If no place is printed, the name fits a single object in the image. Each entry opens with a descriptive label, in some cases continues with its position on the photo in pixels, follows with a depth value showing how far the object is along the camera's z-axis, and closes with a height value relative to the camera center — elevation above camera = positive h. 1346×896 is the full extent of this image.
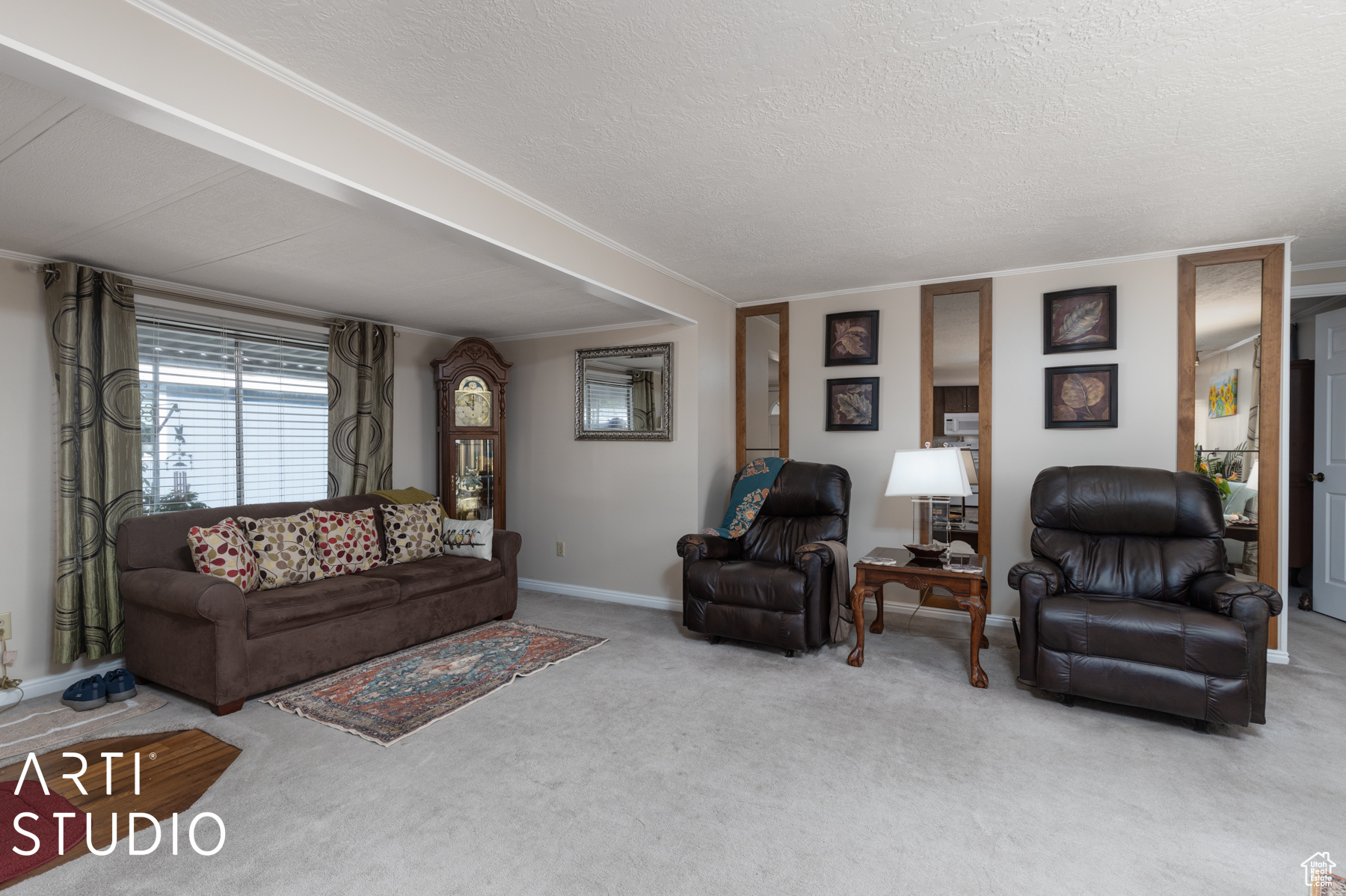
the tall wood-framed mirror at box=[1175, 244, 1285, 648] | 3.61 +0.32
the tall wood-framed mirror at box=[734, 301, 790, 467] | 4.99 +0.50
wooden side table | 3.23 -0.75
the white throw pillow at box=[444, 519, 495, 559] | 4.36 -0.65
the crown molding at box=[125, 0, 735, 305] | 1.68 +1.12
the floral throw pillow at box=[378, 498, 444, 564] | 4.20 -0.59
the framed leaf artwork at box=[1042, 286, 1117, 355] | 3.96 +0.77
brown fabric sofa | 2.89 -0.89
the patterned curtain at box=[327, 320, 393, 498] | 4.53 +0.21
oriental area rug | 2.83 -1.21
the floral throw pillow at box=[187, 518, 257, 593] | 3.21 -0.56
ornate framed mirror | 4.80 +0.39
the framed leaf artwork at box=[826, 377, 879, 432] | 4.64 +0.28
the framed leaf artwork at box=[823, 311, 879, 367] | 4.63 +0.76
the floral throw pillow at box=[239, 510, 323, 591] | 3.43 -0.59
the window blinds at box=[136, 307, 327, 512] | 3.71 +0.19
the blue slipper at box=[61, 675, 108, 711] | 2.94 -1.16
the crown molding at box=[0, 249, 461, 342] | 3.21 +0.91
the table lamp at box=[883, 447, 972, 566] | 3.52 -0.20
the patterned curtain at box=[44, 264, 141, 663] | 3.18 +0.00
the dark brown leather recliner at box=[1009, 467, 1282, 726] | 2.67 -0.74
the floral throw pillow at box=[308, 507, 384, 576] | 3.79 -0.60
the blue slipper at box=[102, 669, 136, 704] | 3.03 -1.15
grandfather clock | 4.99 +0.11
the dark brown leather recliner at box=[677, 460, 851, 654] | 3.61 -0.75
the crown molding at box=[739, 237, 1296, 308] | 3.65 +1.12
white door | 4.36 -0.15
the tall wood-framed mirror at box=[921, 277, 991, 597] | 4.30 +0.42
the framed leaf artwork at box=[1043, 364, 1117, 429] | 3.96 +0.28
